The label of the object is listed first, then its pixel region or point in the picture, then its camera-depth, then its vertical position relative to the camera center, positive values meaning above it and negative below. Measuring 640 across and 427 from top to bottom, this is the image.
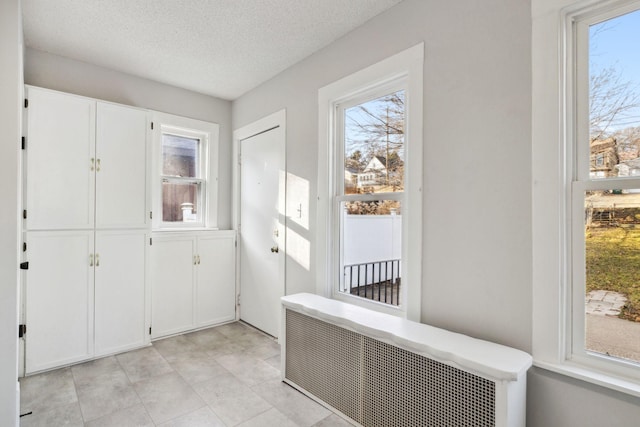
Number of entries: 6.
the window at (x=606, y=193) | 1.38 +0.10
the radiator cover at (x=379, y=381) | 1.47 -0.90
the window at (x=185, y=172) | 3.53 +0.49
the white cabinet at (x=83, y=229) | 2.59 -0.13
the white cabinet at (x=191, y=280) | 3.35 -0.72
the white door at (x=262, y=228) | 3.29 -0.15
